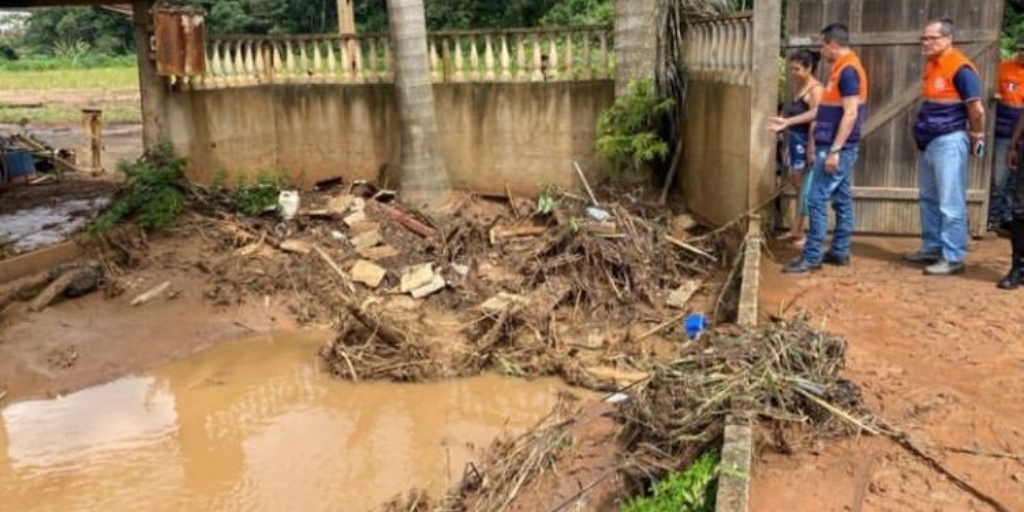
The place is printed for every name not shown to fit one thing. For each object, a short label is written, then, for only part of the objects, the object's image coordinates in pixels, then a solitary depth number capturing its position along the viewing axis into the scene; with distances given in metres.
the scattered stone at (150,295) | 9.19
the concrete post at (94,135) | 15.56
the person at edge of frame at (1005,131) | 7.86
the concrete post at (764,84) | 7.83
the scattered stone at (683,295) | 8.52
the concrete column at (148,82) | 10.63
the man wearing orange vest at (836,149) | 6.98
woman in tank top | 7.50
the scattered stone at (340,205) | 10.73
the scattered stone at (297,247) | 10.10
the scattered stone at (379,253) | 10.00
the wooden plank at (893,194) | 8.08
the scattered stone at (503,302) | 8.47
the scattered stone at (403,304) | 9.12
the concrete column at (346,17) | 15.67
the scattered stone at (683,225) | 9.53
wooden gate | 7.76
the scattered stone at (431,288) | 9.36
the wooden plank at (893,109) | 7.99
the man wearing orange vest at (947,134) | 6.66
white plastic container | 10.78
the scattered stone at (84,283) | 9.16
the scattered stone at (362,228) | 10.39
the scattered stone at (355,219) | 10.53
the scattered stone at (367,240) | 10.14
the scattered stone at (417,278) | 9.45
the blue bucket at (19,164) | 13.98
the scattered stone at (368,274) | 9.61
